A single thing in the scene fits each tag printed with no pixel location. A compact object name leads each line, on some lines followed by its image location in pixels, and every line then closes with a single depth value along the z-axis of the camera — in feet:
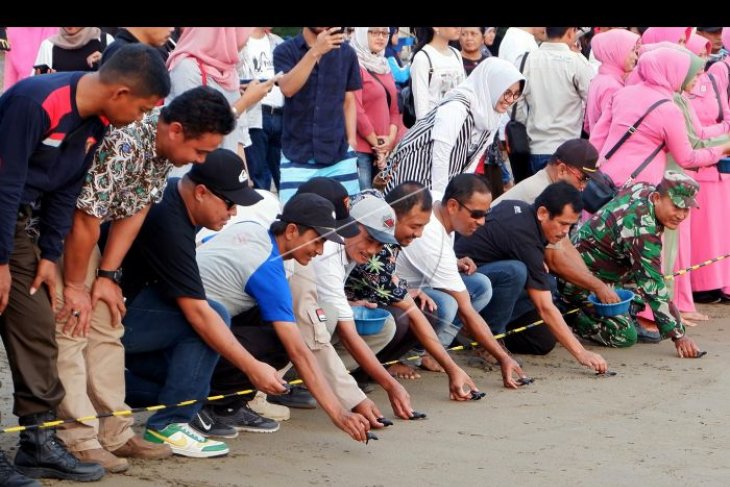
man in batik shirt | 21.90
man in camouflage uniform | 37.03
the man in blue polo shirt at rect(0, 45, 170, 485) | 19.50
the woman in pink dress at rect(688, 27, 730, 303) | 45.35
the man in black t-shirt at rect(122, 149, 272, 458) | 23.33
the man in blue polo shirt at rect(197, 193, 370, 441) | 24.31
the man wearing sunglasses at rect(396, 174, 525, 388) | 32.09
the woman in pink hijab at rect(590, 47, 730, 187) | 41.44
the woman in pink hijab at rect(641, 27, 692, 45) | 46.00
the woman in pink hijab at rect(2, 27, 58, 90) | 36.93
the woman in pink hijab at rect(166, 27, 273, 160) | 31.50
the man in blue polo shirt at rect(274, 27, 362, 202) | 37.97
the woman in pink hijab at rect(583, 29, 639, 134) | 44.01
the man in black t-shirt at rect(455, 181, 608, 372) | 34.18
